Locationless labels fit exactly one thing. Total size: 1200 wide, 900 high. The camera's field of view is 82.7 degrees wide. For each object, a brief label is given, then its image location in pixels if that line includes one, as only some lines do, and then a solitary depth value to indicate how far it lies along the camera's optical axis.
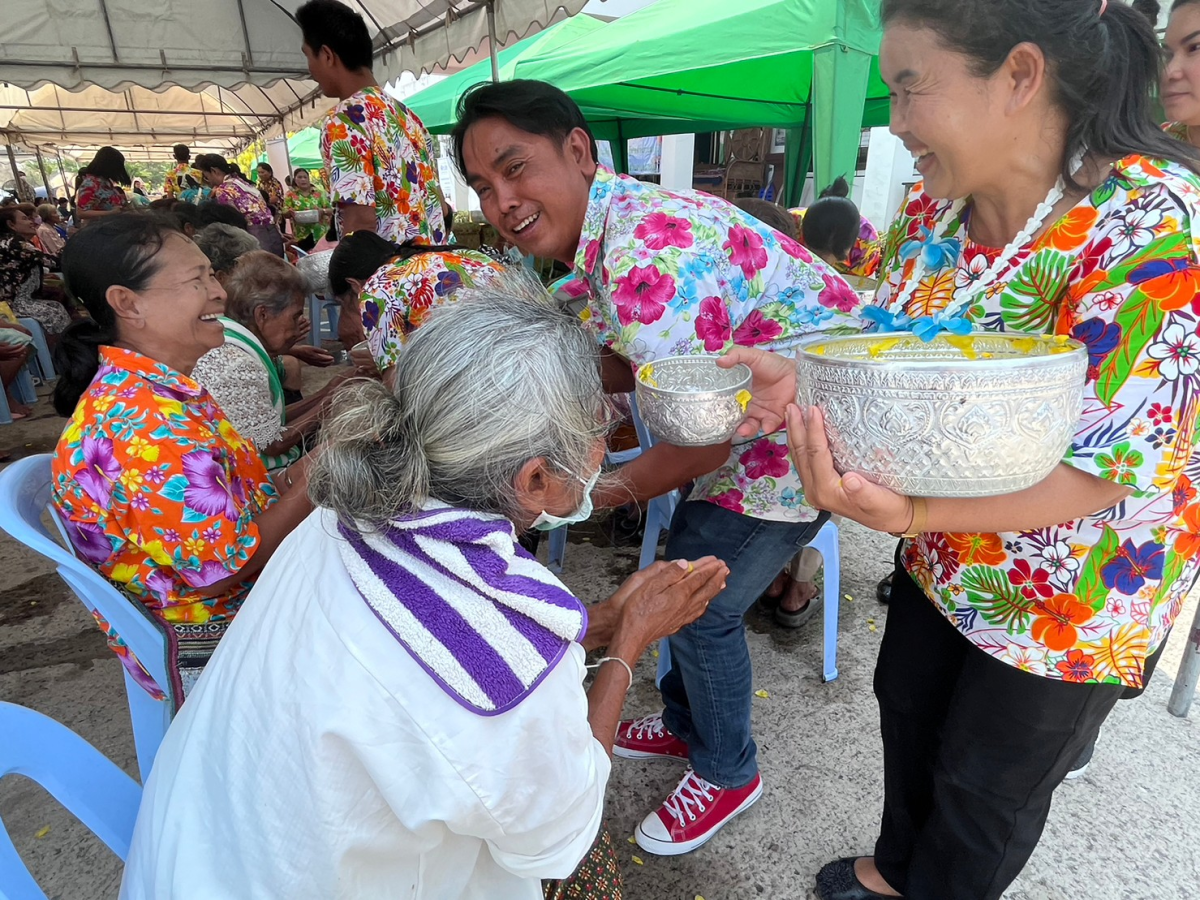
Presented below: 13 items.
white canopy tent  4.75
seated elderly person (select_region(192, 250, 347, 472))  2.33
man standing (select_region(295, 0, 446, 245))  3.21
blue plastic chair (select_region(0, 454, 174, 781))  1.30
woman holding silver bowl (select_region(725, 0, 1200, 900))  0.82
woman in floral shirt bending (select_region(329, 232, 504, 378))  2.45
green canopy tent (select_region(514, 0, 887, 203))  4.59
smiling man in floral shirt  1.29
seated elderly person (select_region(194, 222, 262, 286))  3.50
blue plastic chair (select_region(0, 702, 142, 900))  0.94
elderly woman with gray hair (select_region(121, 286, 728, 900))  0.83
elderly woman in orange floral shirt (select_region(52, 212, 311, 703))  1.40
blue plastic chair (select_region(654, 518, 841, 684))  2.32
